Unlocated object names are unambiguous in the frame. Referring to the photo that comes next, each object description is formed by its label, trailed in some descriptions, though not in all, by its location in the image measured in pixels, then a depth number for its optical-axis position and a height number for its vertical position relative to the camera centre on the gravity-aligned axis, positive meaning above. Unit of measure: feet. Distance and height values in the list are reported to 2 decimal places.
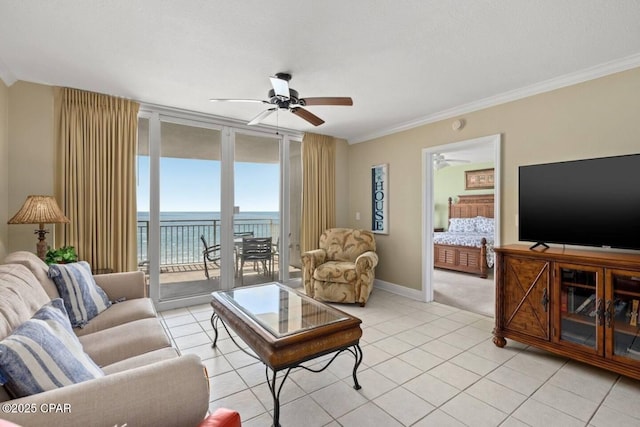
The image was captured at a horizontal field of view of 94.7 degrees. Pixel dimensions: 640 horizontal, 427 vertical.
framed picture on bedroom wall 22.76 +2.66
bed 17.76 -1.65
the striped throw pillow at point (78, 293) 6.82 -1.94
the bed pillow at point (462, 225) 21.94 -0.98
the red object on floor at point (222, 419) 3.14 -2.25
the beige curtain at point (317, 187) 15.64 +1.40
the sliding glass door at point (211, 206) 11.85 +0.29
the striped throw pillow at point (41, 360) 3.15 -1.74
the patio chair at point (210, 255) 13.50 -1.95
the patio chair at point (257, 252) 14.25 -1.97
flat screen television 7.28 +0.27
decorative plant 8.59 -1.29
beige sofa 3.04 -2.05
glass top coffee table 5.71 -2.54
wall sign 15.12 +0.71
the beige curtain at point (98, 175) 9.91 +1.32
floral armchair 12.65 -2.42
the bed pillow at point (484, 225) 20.74 -0.90
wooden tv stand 6.91 -2.40
